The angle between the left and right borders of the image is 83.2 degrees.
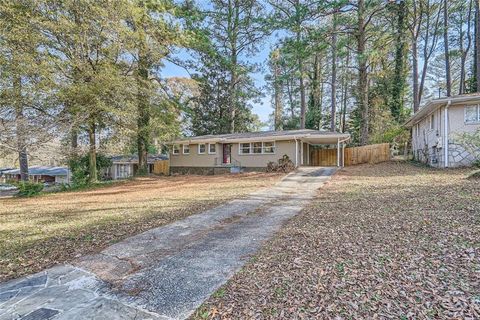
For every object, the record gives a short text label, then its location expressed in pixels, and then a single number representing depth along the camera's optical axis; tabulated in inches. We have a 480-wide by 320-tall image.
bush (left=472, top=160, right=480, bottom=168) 462.8
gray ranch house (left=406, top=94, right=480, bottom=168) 492.1
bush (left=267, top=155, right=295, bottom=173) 670.5
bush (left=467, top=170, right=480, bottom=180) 347.7
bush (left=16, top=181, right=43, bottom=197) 526.6
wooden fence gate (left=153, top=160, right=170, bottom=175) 949.8
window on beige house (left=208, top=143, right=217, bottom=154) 835.9
